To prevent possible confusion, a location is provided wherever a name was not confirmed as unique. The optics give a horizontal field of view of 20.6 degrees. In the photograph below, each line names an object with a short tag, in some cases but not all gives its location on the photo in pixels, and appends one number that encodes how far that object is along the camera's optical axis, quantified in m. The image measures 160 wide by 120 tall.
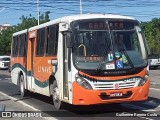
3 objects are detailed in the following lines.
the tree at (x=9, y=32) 76.09
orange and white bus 11.95
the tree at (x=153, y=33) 65.50
